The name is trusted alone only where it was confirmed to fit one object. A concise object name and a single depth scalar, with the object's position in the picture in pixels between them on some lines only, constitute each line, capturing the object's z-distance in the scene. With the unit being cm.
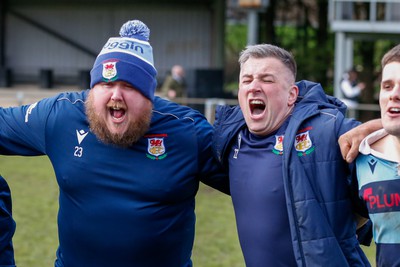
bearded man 696
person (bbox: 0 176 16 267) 741
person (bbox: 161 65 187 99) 2955
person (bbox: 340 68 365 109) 2948
